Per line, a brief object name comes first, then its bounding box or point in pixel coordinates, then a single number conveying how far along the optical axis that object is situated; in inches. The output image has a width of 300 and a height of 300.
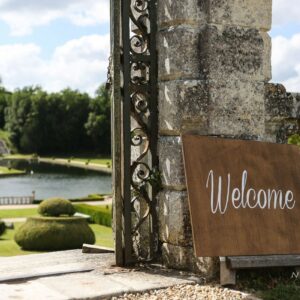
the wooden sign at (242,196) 160.6
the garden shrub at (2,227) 640.4
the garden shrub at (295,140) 301.4
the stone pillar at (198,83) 167.8
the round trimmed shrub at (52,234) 544.4
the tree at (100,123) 2645.2
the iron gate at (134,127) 169.3
